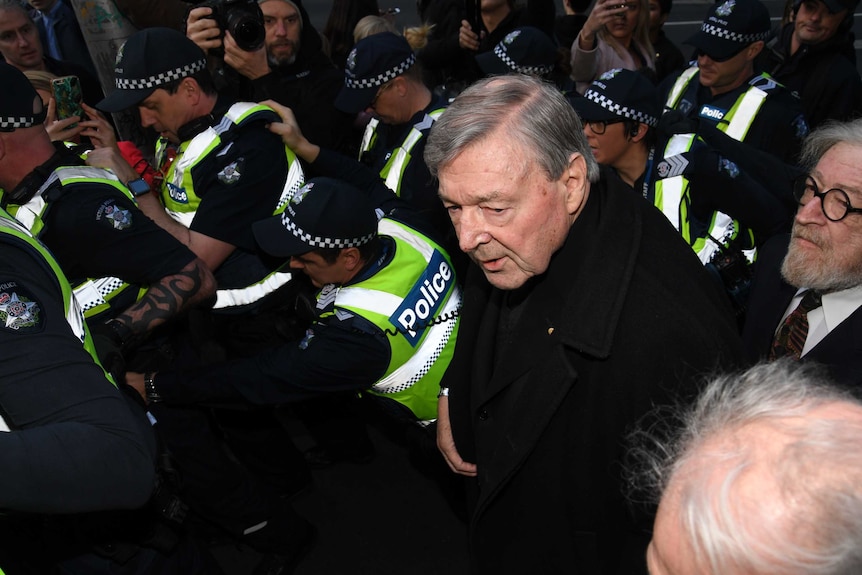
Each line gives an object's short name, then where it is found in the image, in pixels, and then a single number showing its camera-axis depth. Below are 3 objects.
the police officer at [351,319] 2.83
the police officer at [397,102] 3.95
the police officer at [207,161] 3.31
